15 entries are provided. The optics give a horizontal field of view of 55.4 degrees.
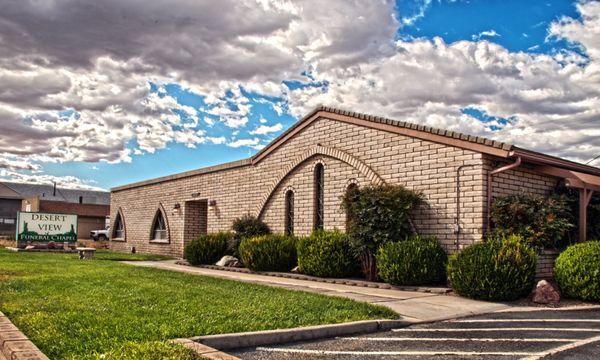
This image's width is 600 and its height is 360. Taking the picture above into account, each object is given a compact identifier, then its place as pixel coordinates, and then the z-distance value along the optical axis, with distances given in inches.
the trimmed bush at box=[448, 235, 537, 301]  432.1
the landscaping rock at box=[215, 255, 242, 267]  766.1
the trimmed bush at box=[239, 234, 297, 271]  679.7
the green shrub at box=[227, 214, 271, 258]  792.3
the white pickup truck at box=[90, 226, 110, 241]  2034.4
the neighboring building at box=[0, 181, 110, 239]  2106.1
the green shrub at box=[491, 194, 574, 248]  498.0
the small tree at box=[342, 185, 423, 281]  555.5
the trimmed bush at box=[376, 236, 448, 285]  509.7
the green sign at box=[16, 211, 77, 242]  1138.7
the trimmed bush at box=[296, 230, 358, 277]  597.9
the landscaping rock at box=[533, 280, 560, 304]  430.6
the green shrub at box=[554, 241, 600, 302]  431.5
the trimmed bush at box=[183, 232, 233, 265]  815.7
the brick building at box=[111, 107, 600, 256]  530.6
